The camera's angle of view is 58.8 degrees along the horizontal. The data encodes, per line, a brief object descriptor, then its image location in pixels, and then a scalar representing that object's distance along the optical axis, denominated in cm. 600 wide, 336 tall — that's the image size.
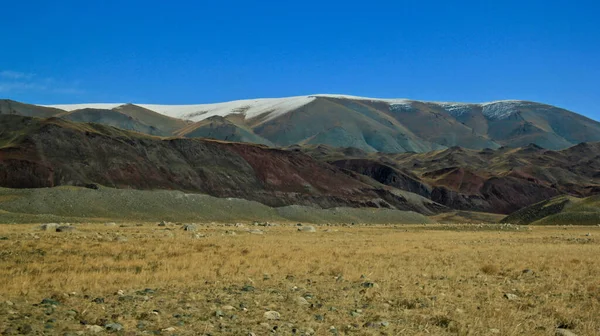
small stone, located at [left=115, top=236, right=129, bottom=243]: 3010
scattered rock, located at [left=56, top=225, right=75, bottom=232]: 4034
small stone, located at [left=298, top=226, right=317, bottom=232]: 5450
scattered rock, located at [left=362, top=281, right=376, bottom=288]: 1635
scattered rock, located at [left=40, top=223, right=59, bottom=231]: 4093
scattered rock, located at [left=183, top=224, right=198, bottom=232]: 4644
